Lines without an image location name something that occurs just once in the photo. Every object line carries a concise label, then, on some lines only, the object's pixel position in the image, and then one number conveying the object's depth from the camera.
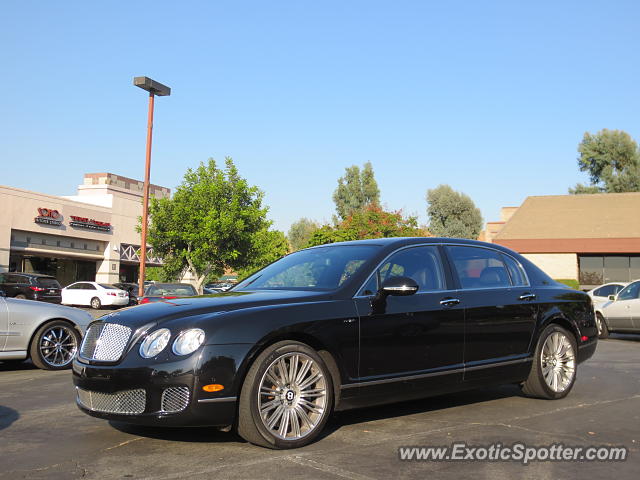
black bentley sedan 4.62
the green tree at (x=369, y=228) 32.34
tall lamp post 21.86
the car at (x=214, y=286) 33.17
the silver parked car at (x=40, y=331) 9.23
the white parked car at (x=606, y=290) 18.50
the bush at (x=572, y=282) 34.64
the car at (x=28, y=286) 30.12
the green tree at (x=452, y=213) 73.56
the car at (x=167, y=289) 20.28
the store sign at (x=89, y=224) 46.91
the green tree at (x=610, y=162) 63.03
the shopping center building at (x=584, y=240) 39.19
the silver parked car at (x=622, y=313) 15.72
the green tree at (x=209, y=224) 37.81
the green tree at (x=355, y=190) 81.75
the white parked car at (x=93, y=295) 34.78
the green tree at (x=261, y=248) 39.78
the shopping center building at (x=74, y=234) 42.22
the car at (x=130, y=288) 37.52
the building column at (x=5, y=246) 40.91
